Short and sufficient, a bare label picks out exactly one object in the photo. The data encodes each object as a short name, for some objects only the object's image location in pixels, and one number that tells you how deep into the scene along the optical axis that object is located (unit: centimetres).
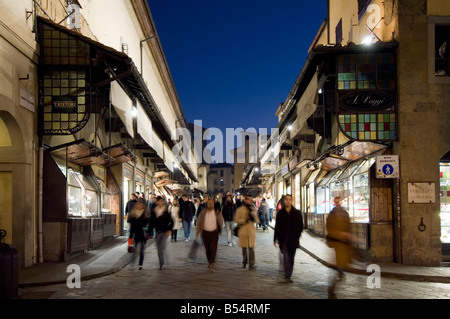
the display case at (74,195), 1464
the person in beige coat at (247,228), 1184
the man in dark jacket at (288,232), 1014
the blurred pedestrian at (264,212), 2650
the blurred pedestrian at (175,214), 1945
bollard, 820
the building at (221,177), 13275
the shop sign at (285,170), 3128
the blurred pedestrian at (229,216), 1833
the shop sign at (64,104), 1303
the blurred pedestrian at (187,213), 2031
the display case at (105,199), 1862
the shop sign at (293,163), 2719
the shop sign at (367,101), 1384
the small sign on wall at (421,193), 1333
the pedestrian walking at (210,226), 1188
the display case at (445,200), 1380
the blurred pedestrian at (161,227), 1205
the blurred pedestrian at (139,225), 1201
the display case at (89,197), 1617
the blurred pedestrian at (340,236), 854
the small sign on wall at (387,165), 1319
